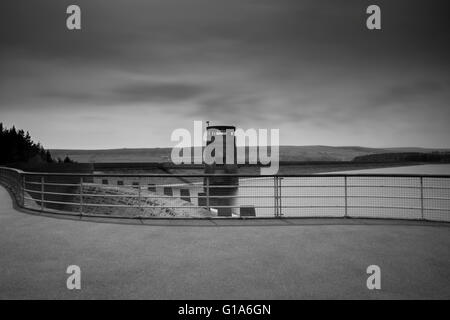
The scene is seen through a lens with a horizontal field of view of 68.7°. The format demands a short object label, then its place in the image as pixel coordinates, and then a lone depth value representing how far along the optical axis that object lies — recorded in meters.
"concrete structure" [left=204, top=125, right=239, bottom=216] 39.06
